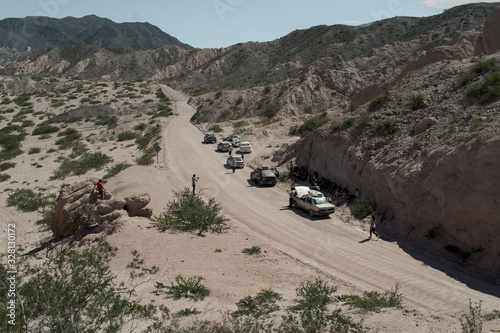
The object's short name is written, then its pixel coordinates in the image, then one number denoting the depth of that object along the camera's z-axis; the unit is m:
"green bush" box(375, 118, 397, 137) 22.42
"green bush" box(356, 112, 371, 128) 24.44
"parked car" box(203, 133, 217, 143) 42.57
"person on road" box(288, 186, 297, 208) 21.89
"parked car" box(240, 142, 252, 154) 36.78
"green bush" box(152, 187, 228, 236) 17.27
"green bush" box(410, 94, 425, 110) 22.80
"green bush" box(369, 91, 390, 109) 25.72
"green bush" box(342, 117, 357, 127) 25.59
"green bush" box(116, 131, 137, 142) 48.22
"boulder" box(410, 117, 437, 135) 20.46
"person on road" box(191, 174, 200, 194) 24.69
